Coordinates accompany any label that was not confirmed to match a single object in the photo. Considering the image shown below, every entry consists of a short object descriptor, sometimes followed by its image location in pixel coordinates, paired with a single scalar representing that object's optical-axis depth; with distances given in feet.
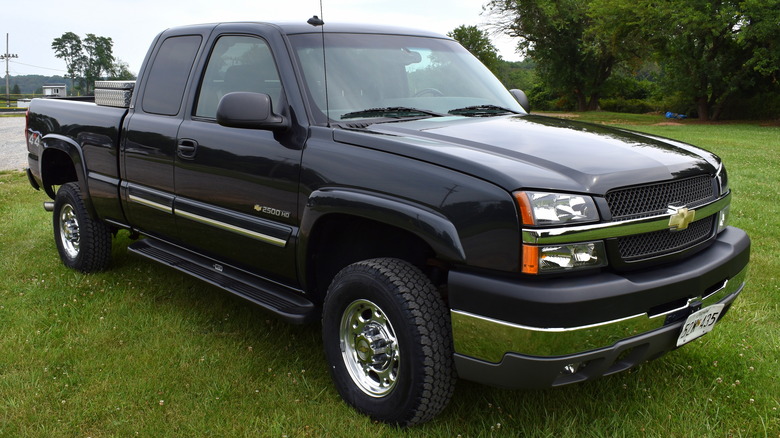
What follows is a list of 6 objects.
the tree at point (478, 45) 217.36
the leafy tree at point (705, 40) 103.14
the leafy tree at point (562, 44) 152.46
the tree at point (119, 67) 350.31
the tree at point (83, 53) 391.86
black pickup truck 8.55
